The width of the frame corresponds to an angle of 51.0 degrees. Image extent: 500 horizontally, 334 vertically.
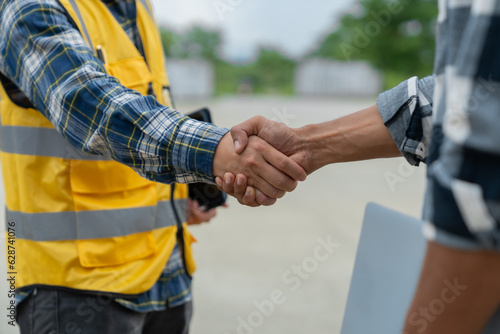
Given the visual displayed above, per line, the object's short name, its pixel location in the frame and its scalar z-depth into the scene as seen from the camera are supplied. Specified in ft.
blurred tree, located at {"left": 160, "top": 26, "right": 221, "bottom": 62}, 90.99
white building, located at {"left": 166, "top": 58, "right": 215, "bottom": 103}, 84.62
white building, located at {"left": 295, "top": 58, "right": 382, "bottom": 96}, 86.84
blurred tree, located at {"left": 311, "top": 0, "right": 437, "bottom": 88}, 73.46
